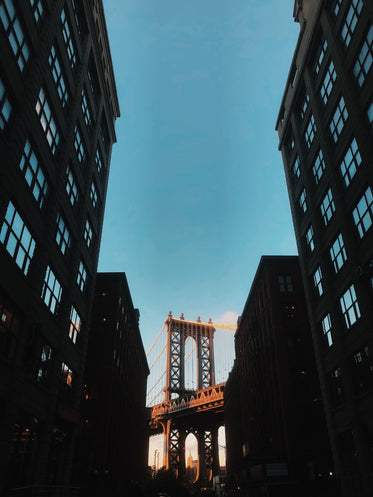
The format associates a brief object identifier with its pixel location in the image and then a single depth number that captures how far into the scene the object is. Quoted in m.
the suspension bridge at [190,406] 118.11
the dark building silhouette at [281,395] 42.50
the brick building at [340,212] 26.98
